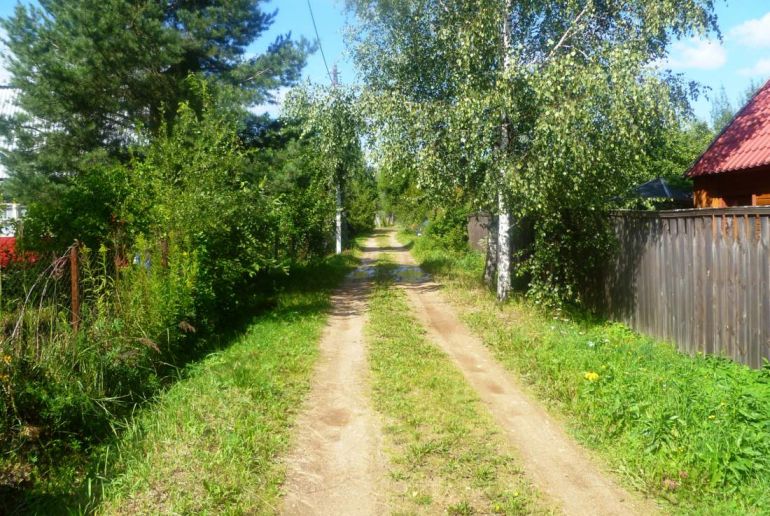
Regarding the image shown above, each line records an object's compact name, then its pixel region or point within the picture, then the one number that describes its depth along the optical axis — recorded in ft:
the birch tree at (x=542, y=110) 29.55
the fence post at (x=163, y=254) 27.47
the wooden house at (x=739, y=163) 36.27
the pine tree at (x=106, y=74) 38.55
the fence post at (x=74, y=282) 20.90
